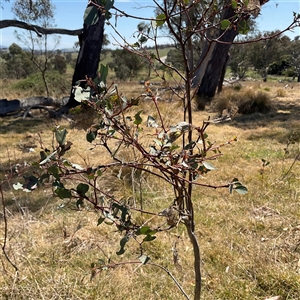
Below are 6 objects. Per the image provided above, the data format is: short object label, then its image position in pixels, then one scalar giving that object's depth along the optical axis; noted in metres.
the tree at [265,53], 31.65
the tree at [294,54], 32.56
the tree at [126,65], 27.09
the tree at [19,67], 23.98
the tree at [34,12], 10.19
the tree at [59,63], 27.41
